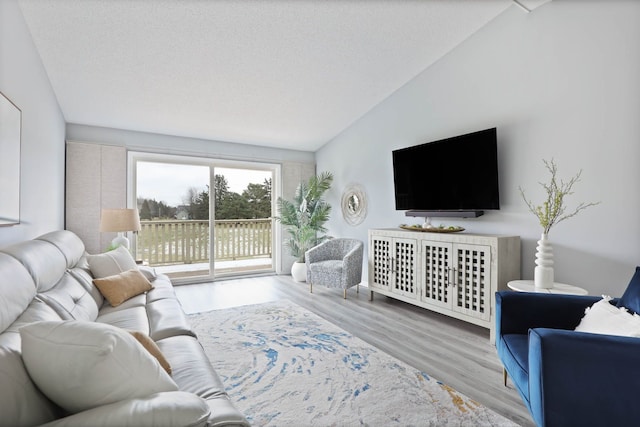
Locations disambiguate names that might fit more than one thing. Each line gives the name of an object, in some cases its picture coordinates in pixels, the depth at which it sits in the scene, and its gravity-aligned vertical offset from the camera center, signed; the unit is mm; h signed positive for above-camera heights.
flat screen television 3039 +453
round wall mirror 4758 +205
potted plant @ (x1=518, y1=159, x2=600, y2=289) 2377 +38
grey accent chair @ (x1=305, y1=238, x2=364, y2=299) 4043 -617
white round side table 2281 -536
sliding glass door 4801 +76
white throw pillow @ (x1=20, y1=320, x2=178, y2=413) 832 -387
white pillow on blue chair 1412 -497
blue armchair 1199 -627
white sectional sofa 794 -469
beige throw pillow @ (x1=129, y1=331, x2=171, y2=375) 1271 -530
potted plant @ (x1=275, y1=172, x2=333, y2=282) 5152 +28
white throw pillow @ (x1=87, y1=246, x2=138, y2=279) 2648 -384
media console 2762 -523
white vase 2369 -375
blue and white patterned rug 1709 -1055
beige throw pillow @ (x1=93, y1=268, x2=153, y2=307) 2447 -533
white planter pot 5043 -869
